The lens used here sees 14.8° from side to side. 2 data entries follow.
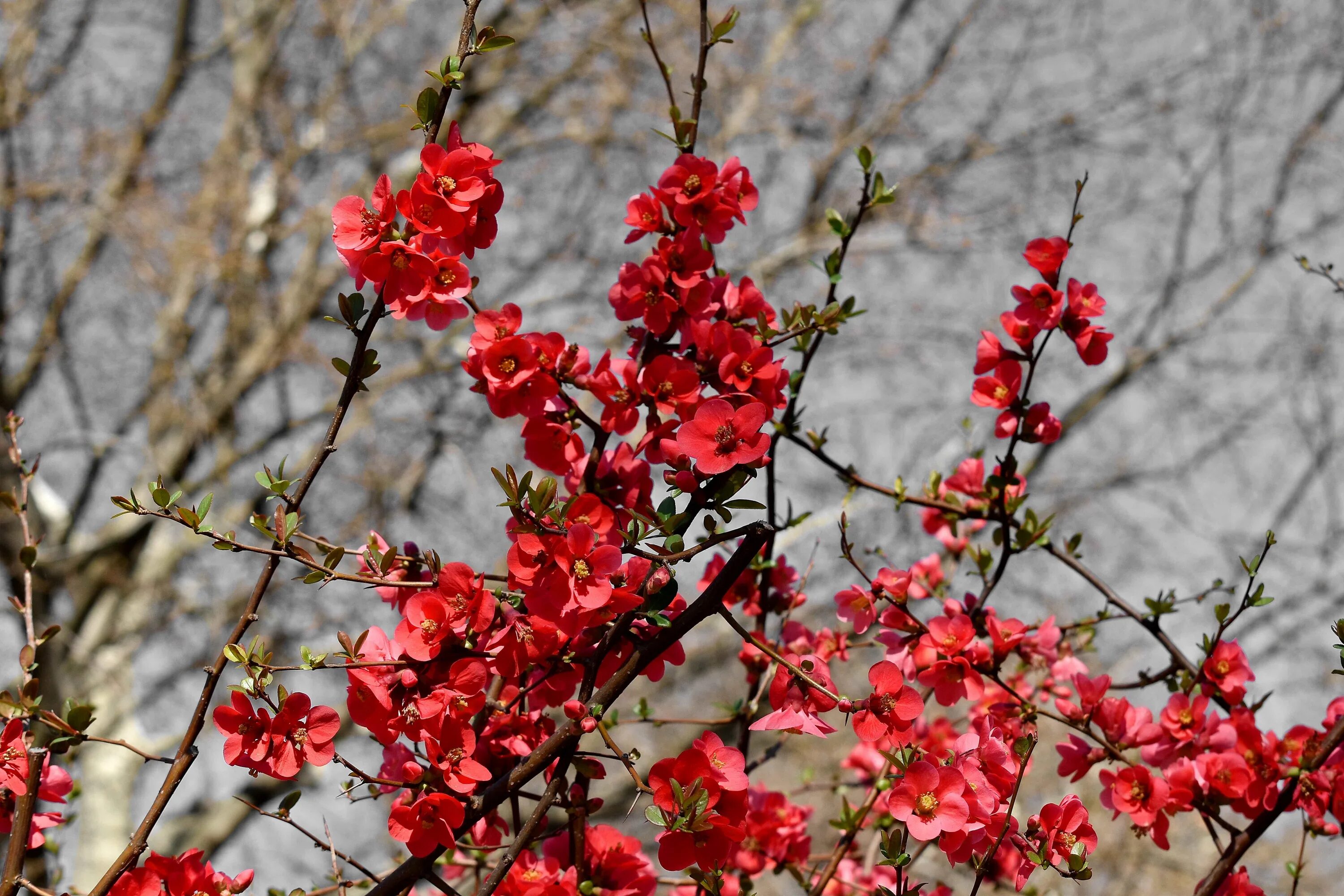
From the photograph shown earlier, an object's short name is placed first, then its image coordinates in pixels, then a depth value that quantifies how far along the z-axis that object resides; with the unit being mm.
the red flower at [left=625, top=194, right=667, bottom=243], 2443
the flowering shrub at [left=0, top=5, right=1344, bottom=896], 2332
